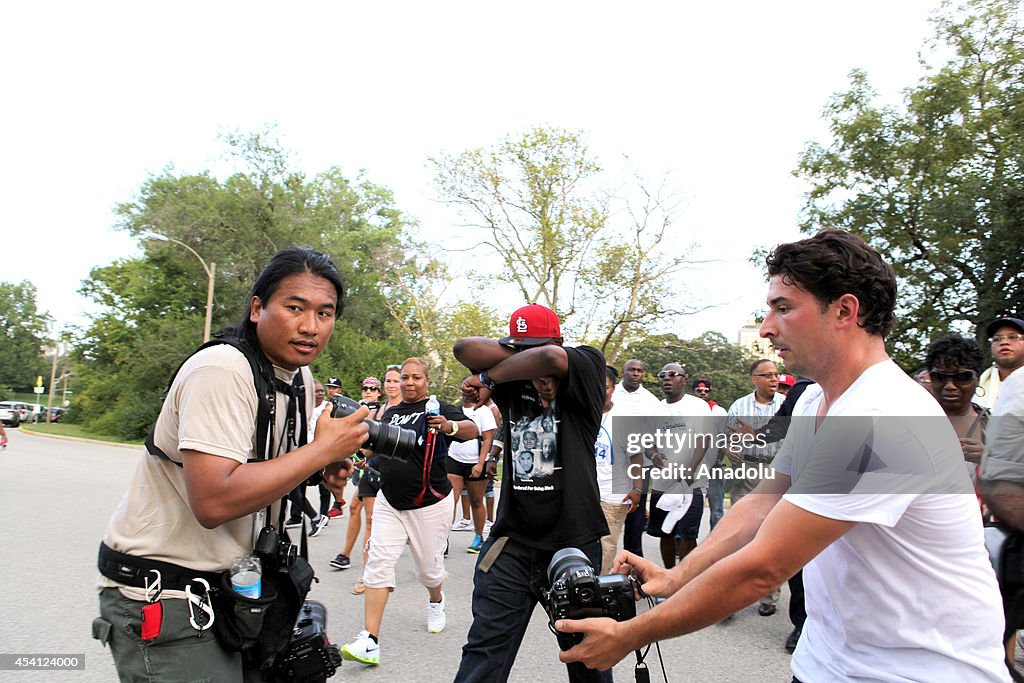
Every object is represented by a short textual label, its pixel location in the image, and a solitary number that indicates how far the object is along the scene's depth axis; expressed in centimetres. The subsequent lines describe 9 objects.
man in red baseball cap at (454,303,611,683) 315
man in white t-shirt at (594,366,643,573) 644
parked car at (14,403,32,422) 5655
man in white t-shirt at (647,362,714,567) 679
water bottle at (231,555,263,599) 209
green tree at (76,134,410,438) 3131
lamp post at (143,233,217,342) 2500
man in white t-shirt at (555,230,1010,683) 162
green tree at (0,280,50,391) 8638
